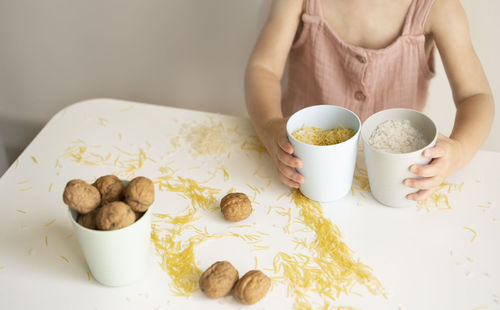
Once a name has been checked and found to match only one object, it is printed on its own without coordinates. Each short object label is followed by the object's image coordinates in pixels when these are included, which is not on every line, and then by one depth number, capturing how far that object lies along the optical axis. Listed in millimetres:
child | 1028
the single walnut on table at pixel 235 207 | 821
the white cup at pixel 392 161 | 800
